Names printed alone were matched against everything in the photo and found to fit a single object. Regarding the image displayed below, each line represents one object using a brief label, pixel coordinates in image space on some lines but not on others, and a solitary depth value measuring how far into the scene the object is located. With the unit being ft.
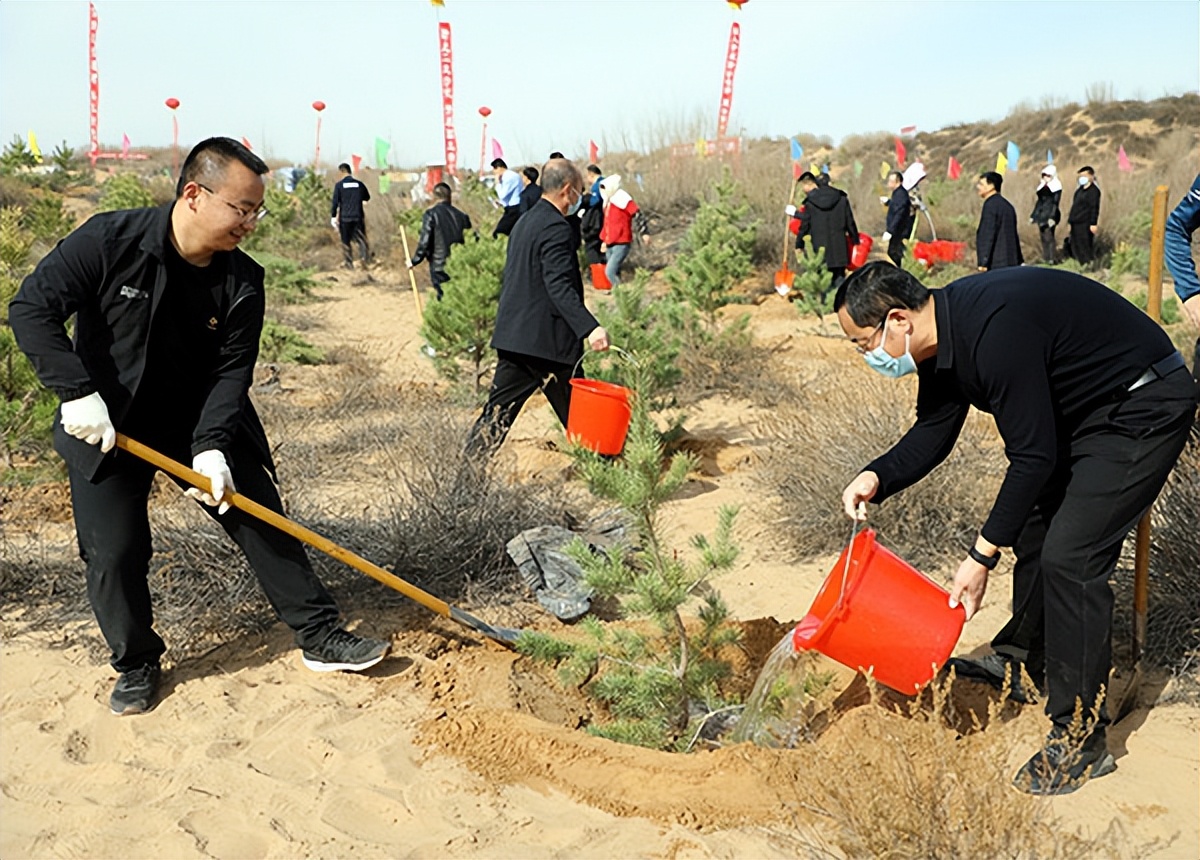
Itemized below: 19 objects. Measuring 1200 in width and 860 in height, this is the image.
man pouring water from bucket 8.60
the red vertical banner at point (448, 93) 76.79
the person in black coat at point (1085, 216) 48.26
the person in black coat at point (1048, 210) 47.26
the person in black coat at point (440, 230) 34.99
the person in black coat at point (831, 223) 36.14
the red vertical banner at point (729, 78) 67.72
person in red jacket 40.91
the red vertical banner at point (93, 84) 96.07
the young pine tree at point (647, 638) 9.70
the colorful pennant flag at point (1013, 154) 55.22
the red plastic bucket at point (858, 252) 38.33
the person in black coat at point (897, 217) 40.73
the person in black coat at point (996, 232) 33.06
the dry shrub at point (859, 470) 15.51
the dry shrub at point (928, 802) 7.07
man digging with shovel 10.03
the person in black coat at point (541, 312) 17.04
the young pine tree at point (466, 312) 24.80
